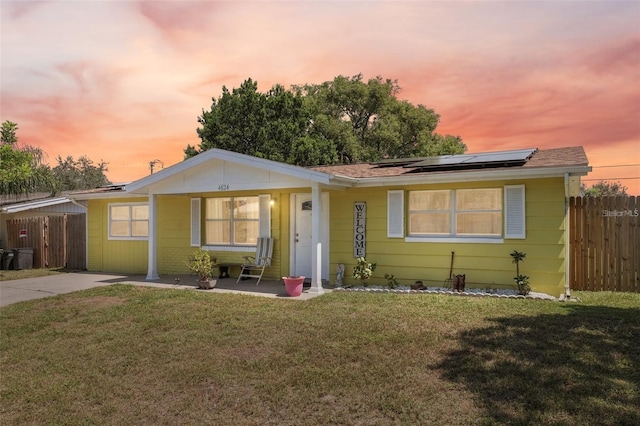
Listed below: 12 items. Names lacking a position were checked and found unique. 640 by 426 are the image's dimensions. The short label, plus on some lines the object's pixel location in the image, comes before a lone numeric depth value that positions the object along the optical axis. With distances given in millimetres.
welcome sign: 9859
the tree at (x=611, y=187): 39094
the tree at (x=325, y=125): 26141
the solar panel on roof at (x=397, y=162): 11539
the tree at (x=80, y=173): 44438
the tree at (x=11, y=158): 13938
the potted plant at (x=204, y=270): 9617
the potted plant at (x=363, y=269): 9570
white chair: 10539
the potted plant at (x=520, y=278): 8133
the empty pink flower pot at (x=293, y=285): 8555
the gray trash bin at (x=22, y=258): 15141
